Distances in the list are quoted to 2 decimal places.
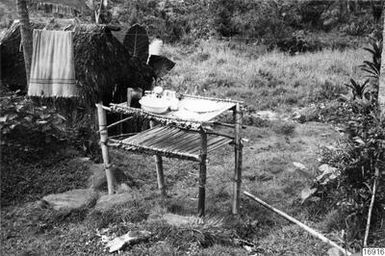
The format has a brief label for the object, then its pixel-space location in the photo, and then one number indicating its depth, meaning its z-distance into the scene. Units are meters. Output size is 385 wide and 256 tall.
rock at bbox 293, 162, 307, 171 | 5.45
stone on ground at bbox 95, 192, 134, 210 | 4.62
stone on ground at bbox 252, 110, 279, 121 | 8.47
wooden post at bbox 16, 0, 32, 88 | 5.54
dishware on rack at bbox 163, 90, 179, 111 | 4.55
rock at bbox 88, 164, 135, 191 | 5.18
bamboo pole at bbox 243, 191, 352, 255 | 3.86
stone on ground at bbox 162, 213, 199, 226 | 4.17
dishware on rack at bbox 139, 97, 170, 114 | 4.46
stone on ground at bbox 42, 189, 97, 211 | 4.68
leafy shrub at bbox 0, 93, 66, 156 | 5.29
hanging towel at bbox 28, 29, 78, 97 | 5.41
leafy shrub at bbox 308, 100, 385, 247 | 4.03
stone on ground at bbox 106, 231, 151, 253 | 3.89
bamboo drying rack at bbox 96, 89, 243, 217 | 4.14
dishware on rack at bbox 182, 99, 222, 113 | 4.42
